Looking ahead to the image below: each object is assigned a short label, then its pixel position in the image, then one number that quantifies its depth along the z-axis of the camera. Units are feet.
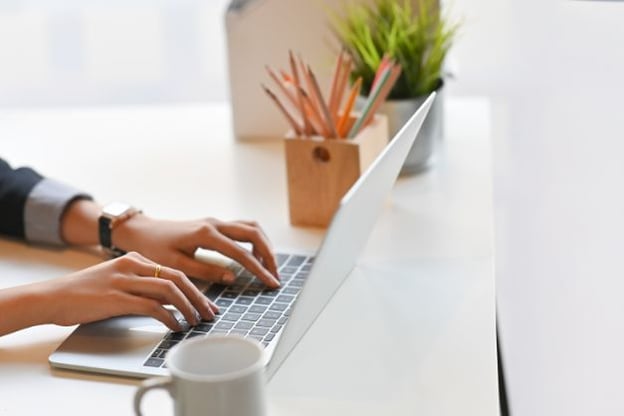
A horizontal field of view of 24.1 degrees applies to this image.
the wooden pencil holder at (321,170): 5.77
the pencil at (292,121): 5.80
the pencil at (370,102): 5.92
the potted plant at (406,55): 6.29
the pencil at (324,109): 5.71
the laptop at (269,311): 4.67
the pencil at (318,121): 5.82
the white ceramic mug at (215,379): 3.98
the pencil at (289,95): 5.89
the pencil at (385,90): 5.94
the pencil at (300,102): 5.77
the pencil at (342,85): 5.93
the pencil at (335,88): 5.92
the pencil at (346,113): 5.89
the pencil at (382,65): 6.10
